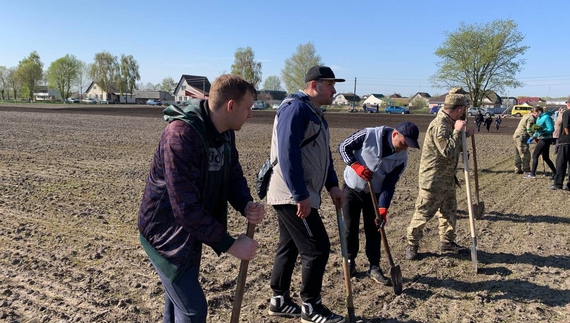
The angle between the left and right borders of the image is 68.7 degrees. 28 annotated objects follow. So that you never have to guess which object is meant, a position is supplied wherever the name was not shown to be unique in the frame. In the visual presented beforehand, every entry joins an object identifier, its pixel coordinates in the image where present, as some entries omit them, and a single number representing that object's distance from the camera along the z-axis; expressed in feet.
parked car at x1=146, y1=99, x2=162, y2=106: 266.10
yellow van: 185.62
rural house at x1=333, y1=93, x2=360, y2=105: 363.15
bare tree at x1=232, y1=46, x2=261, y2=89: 303.50
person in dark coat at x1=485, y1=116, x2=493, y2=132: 86.73
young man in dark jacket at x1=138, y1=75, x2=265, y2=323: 6.88
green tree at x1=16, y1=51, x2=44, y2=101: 289.94
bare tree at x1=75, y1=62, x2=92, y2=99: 332.29
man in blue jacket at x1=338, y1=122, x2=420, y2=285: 14.15
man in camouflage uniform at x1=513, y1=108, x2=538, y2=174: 34.91
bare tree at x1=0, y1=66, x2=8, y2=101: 327.26
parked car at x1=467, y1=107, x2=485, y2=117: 171.94
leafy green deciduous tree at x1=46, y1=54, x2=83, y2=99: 312.29
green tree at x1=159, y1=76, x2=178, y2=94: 400.02
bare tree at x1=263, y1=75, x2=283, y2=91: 422.41
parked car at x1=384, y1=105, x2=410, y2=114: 200.65
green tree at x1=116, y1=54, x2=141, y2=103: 332.60
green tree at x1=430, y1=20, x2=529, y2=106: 175.01
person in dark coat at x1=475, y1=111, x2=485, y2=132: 87.92
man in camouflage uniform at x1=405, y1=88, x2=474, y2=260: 16.10
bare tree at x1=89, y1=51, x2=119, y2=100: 326.03
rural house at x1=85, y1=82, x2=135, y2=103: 336.70
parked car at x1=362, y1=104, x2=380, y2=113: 212.00
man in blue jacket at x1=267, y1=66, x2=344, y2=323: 10.30
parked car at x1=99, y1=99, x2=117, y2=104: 290.09
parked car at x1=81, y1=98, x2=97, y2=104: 289.94
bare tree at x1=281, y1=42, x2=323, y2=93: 258.78
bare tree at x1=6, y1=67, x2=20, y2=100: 299.99
